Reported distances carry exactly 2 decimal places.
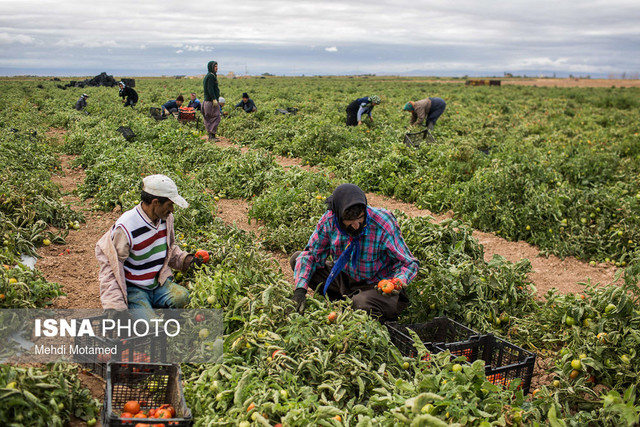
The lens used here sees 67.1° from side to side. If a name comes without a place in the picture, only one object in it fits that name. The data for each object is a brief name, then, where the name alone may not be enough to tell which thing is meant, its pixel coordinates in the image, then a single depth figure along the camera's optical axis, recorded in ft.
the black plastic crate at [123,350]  10.59
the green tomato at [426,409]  7.82
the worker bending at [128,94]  61.21
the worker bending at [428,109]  41.68
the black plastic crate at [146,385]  9.37
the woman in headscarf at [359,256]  12.32
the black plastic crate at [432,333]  11.39
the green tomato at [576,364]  11.21
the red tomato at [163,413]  8.83
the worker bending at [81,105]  64.18
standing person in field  38.43
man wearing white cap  11.69
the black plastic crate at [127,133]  38.37
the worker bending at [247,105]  54.60
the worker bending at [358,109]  43.09
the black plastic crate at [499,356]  10.96
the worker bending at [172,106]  51.34
